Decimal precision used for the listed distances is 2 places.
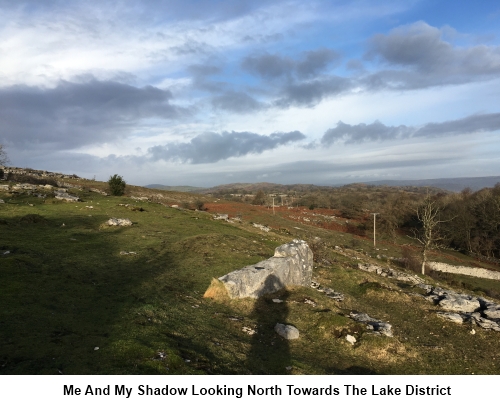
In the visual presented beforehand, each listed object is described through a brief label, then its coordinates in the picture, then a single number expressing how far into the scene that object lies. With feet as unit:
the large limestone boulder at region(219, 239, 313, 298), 47.67
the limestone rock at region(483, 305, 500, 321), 52.47
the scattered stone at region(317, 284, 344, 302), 56.10
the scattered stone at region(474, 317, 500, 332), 48.11
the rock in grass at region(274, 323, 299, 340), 38.63
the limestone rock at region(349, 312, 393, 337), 40.97
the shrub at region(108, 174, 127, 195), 170.81
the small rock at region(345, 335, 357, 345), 38.55
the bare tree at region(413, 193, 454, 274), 108.22
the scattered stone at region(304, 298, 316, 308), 48.63
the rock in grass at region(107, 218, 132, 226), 87.15
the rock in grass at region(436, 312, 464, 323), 50.83
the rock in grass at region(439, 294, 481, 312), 57.00
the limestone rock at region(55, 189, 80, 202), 120.43
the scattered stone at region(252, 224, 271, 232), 134.97
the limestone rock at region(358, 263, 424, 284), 85.32
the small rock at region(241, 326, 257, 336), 38.17
